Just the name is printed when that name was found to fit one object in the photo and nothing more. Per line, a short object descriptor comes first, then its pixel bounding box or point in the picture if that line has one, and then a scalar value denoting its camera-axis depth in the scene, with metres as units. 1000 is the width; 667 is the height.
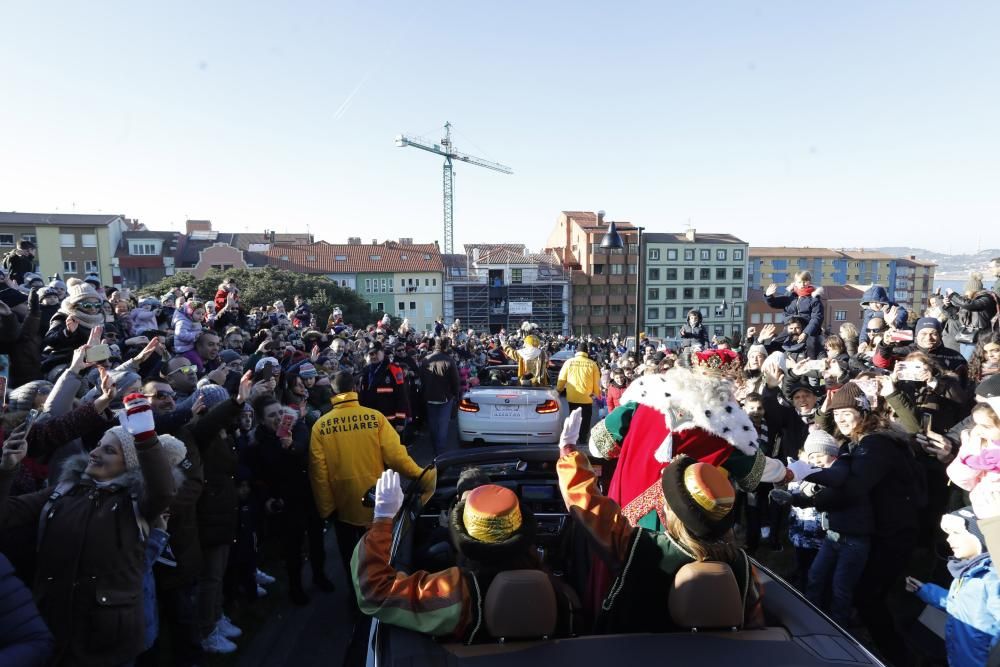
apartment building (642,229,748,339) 68.62
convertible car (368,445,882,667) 1.94
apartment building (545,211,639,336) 65.29
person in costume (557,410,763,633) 2.10
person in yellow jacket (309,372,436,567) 4.32
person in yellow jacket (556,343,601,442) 8.08
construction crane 110.88
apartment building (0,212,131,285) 52.31
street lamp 12.39
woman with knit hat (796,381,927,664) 3.49
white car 7.88
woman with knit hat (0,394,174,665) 2.52
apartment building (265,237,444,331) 62.16
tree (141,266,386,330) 43.25
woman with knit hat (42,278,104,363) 5.04
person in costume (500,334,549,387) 9.58
